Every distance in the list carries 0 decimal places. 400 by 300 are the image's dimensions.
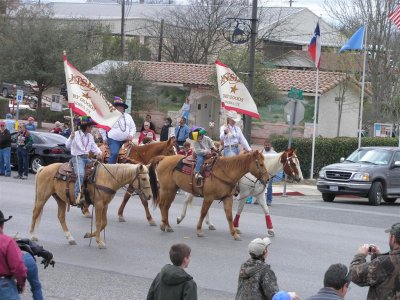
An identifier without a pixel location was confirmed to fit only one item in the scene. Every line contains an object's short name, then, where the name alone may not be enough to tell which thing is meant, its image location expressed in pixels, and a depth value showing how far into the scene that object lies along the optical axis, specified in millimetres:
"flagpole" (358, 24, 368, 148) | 32094
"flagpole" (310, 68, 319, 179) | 30453
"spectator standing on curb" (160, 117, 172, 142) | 30911
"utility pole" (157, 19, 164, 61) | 63241
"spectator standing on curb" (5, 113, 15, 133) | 32275
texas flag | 30594
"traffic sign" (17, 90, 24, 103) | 36125
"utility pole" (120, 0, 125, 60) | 58069
